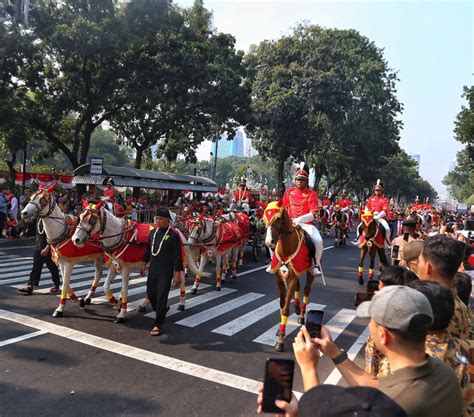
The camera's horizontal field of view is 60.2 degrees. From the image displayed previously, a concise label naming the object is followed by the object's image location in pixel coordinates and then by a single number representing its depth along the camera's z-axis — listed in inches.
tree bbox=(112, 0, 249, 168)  838.5
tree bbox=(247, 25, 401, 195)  1245.7
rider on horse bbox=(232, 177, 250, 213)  595.1
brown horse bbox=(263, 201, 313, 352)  266.4
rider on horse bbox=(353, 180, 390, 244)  492.1
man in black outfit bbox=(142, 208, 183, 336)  270.8
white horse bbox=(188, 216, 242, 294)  402.9
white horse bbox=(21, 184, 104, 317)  303.0
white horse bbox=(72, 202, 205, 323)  287.3
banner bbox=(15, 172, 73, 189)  935.7
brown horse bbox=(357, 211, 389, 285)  454.3
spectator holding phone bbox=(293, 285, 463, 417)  74.0
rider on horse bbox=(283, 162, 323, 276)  314.2
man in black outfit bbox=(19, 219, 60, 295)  339.6
